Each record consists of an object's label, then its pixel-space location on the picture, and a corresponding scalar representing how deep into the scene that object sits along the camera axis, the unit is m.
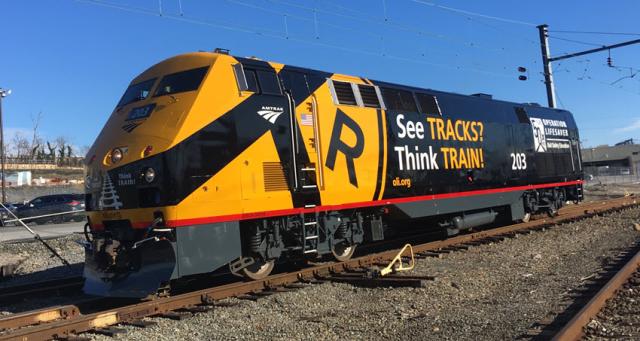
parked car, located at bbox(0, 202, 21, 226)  26.83
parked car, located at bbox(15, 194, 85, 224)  31.14
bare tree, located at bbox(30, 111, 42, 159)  88.96
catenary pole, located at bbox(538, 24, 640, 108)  26.03
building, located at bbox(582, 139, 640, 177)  96.16
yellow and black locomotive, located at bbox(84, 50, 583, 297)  7.61
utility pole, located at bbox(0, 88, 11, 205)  42.09
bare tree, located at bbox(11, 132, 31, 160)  97.20
